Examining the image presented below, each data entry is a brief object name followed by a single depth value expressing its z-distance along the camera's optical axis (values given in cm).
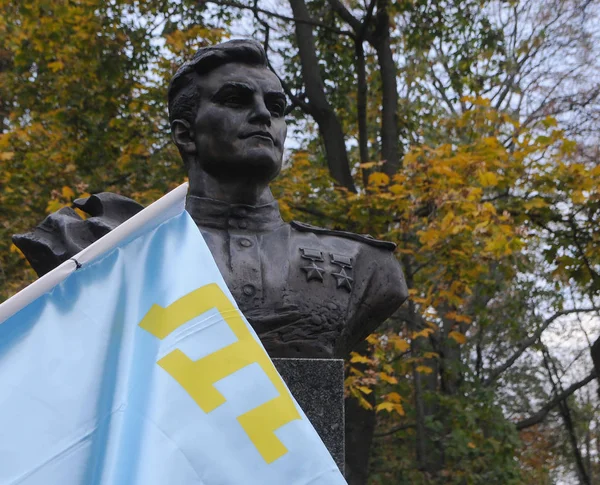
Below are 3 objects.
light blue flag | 190
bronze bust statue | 320
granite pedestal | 311
